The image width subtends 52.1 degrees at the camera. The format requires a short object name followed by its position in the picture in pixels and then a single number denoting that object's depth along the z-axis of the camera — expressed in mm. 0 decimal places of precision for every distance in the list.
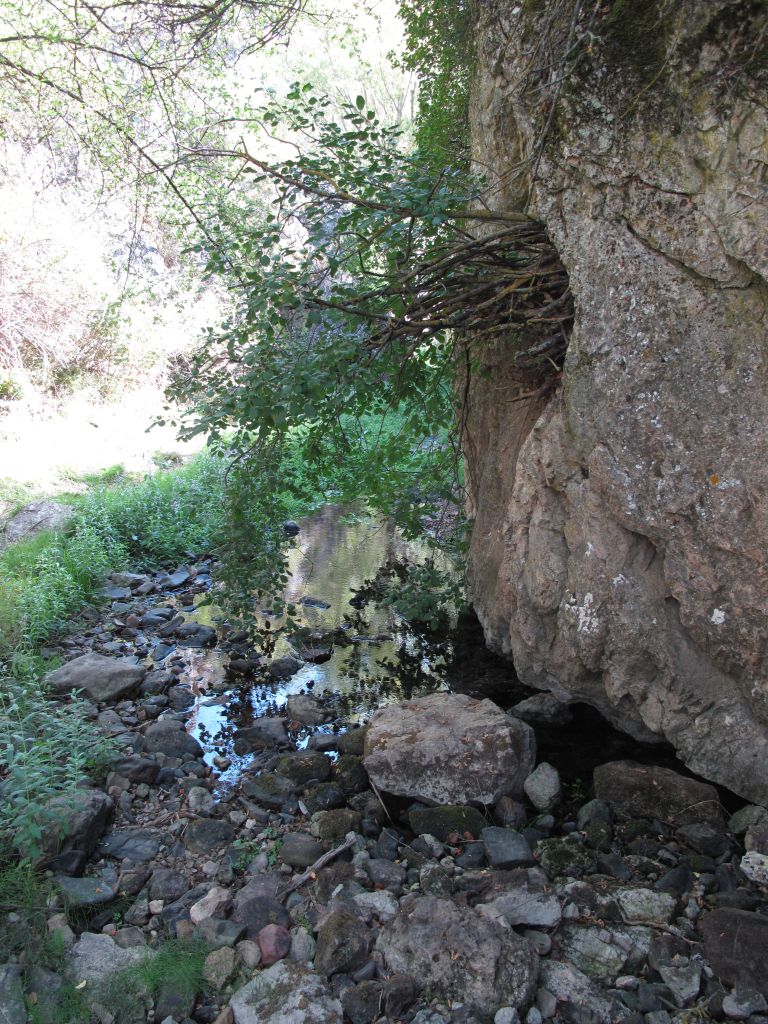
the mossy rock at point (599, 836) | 3896
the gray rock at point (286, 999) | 2896
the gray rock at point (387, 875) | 3648
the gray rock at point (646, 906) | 3361
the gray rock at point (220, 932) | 3271
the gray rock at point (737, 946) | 2969
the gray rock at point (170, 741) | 4887
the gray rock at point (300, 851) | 3850
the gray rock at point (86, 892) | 3480
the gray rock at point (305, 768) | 4578
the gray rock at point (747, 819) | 3842
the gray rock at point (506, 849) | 3779
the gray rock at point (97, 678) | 5445
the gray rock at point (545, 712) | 5238
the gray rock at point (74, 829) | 3672
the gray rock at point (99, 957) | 3098
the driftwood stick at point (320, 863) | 3646
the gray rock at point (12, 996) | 2809
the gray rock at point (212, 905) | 3447
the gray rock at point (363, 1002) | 2891
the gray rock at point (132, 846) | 3904
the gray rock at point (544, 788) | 4301
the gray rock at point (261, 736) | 5098
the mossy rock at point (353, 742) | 4924
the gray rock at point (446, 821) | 4066
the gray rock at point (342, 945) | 3107
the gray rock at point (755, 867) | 3561
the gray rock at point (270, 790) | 4391
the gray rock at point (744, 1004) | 2820
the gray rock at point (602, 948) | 3104
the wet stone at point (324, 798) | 4324
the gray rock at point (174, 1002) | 2941
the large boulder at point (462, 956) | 2918
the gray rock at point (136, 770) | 4539
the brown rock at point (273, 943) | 3201
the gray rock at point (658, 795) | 4043
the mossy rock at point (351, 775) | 4509
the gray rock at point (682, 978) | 2945
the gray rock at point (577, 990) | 2896
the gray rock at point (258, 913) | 3375
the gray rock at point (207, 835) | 3986
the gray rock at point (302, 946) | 3199
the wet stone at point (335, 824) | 4027
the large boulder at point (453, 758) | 4336
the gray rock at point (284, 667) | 6133
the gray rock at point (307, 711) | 5418
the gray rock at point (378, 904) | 3404
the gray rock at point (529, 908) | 3305
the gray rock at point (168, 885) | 3627
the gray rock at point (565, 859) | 3709
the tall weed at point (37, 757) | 3568
